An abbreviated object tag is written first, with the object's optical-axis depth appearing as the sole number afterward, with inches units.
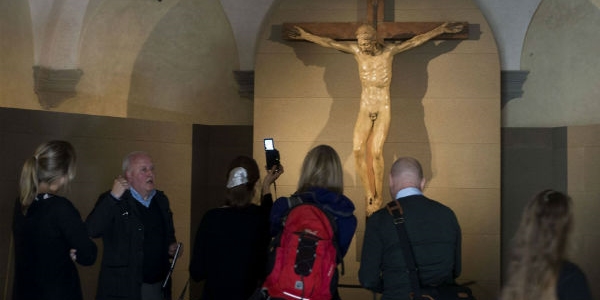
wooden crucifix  272.2
